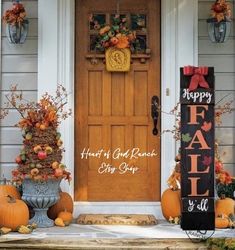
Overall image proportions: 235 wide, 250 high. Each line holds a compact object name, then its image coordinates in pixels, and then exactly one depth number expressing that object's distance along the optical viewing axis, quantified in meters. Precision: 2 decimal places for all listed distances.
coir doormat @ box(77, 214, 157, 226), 5.15
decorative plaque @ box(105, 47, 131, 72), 5.59
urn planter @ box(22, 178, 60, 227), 5.04
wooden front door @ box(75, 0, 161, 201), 5.66
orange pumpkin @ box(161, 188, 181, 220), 5.18
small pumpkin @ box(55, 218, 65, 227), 5.09
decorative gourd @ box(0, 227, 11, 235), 4.72
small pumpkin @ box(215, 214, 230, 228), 4.98
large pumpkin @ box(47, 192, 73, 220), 5.30
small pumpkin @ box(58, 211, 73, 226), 5.14
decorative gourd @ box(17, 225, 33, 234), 4.75
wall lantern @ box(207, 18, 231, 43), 5.41
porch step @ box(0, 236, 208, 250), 4.38
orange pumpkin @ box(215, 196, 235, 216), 5.15
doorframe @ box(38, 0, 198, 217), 5.53
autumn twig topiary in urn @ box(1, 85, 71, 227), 5.02
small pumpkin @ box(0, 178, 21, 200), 5.14
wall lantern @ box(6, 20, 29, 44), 5.43
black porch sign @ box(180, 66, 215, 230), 3.97
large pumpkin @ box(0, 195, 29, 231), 4.80
